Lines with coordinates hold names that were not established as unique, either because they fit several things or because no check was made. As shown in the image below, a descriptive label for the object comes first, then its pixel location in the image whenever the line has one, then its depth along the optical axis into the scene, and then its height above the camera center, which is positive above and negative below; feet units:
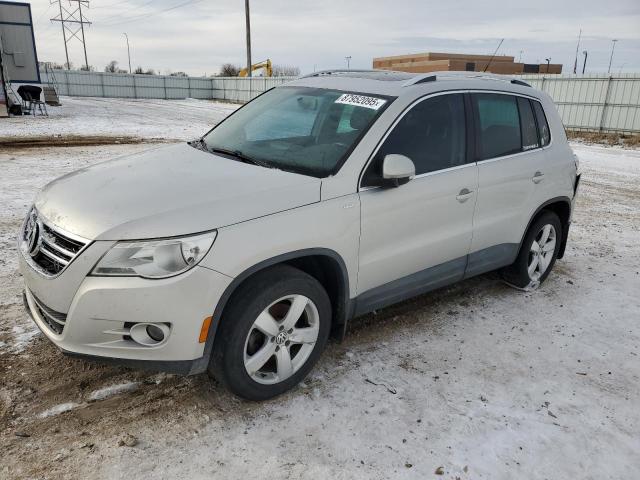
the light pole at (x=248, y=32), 121.49 +9.52
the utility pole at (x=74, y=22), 196.74 +18.39
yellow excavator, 132.46 +1.45
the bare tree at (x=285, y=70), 244.32 +1.87
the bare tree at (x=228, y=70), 213.99 +1.17
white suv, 8.31 -2.70
